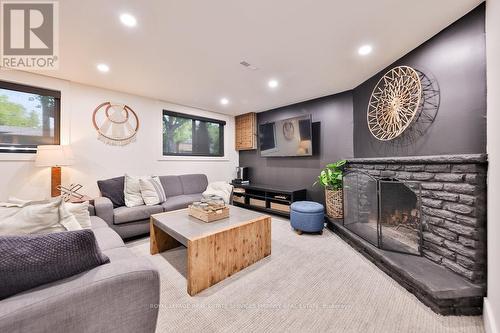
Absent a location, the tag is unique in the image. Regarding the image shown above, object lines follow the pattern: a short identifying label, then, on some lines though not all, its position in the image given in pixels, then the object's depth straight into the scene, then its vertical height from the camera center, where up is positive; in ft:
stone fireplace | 4.85 -1.86
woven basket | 10.17 -1.92
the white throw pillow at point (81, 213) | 5.60 -1.31
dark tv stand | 12.16 -2.02
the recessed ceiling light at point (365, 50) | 6.92 +4.14
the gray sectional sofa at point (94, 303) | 2.43 -1.85
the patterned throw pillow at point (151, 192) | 9.80 -1.27
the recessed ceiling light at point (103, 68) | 8.08 +4.13
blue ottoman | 9.45 -2.49
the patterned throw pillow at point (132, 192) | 9.47 -1.25
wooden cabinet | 15.80 +2.86
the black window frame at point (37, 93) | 8.34 +2.70
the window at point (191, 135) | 13.52 +2.33
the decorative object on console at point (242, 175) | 15.90 -0.70
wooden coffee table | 5.63 -2.44
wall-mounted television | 12.21 +1.94
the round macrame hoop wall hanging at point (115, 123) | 10.43 +2.39
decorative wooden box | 7.20 -1.76
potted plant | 10.19 -1.13
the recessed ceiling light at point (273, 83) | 9.81 +4.20
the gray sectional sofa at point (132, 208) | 8.32 -1.88
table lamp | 8.05 +0.38
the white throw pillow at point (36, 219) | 3.90 -1.05
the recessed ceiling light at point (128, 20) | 5.45 +4.12
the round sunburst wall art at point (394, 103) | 7.00 +2.48
